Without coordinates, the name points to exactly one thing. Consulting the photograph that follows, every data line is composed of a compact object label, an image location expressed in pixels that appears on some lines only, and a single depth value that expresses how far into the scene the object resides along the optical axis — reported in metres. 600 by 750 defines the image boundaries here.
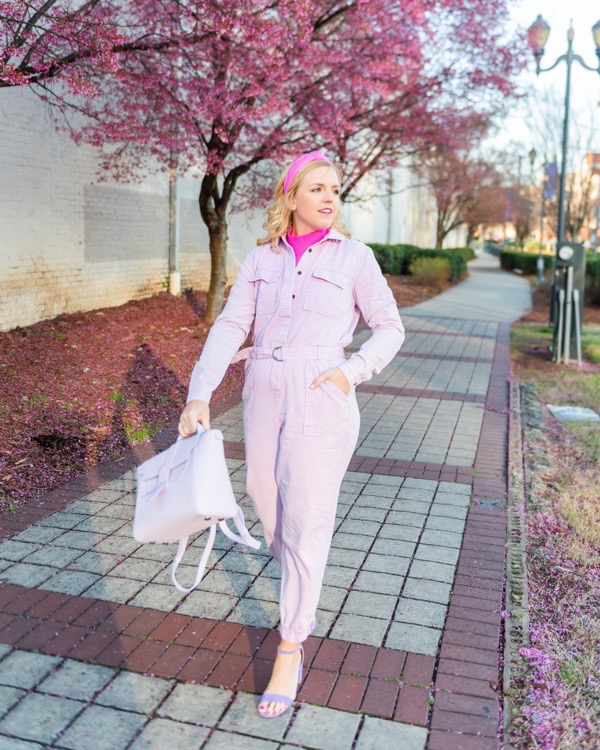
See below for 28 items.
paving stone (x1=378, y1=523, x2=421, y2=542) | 4.75
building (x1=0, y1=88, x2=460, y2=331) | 9.94
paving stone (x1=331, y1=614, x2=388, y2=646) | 3.52
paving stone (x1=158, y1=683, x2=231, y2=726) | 2.91
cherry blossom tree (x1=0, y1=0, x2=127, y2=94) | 6.49
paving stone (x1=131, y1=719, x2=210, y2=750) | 2.75
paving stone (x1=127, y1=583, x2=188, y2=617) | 3.77
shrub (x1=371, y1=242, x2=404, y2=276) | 28.86
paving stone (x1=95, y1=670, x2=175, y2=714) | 2.96
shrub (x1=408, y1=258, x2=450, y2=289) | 25.94
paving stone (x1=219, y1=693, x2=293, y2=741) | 2.83
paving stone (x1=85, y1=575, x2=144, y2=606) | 3.84
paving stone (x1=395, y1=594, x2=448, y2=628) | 3.70
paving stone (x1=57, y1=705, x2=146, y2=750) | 2.74
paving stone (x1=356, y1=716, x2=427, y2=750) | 2.78
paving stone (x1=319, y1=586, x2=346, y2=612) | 3.82
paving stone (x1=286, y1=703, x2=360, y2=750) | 2.78
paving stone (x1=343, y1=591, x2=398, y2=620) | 3.77
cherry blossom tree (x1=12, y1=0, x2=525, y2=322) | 9.20
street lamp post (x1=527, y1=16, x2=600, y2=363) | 11.91
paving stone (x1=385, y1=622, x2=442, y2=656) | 3.46
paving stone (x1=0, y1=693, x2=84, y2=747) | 2.78
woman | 2.87
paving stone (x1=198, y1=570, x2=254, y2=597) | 3.96
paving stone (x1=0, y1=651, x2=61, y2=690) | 3.09
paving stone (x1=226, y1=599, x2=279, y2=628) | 3.64
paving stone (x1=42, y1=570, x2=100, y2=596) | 3.89
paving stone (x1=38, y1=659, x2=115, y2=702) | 3.04
